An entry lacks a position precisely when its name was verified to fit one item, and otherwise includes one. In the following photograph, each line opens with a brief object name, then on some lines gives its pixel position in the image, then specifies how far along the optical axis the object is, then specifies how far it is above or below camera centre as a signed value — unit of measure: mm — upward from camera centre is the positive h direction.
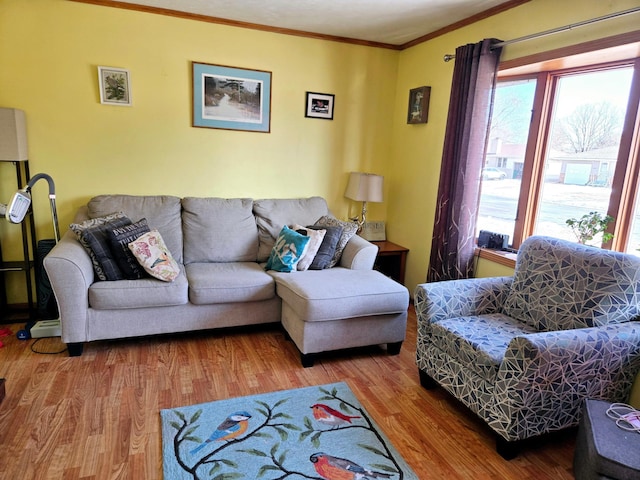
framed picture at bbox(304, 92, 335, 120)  3746 +491
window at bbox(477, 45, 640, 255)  2345 +135
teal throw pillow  3002 -682
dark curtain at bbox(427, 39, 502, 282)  2850 +77
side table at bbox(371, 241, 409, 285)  3813 -914
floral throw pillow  2652 -690
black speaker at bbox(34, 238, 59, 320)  3014 -1026
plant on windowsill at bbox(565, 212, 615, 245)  2373 -294
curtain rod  2049 +807
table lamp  3715 -220
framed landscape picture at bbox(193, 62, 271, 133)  3398 +474
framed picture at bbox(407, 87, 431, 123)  3554 +526
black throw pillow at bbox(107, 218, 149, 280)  2631 -650
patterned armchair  1790 -807
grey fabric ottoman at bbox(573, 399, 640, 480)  1458 -986
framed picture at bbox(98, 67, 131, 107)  3158 +477
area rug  1754 -1302
